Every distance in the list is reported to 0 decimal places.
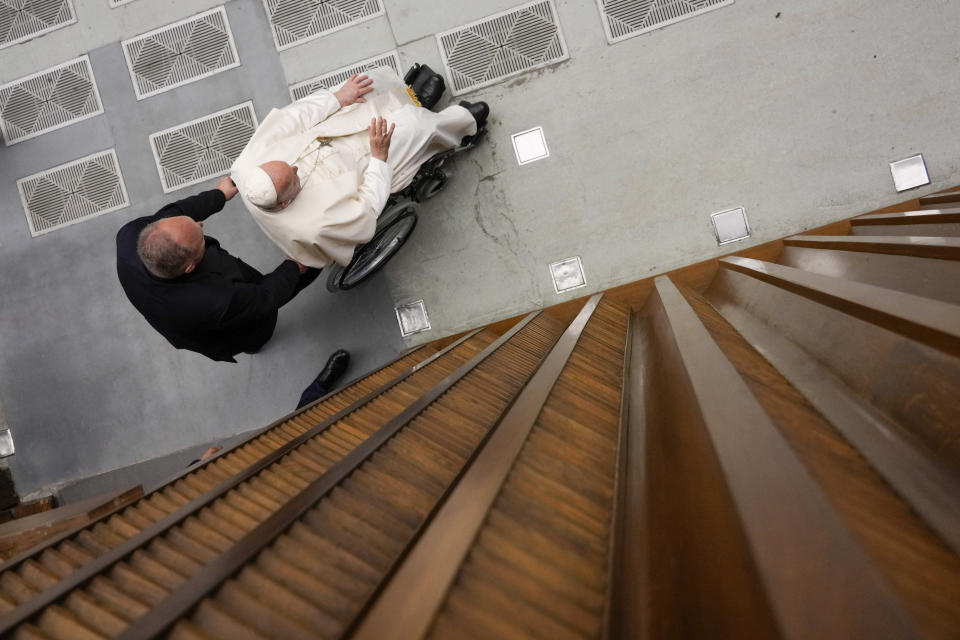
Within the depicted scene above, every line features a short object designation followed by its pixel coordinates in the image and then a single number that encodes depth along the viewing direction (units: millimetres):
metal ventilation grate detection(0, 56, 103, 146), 4184
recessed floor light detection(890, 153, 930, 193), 3510
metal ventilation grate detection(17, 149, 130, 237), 4168
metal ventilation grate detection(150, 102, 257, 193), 4039
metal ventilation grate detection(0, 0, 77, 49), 4180
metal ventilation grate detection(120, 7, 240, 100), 4047
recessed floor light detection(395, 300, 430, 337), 3947
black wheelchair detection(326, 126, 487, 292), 3543
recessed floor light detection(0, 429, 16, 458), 4258
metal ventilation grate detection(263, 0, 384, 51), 3904
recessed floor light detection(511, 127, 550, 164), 3795
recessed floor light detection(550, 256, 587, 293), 3797
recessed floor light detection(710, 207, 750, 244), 3637
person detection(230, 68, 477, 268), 2965
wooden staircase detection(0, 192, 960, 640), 828
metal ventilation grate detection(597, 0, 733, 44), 3631
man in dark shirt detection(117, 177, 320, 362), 2787
